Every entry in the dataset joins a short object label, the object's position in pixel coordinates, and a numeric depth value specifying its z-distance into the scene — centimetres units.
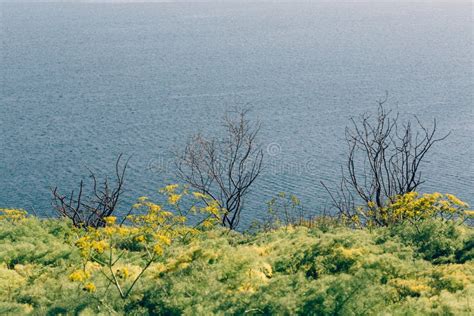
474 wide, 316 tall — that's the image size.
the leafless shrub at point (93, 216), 2601
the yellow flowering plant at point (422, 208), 1798
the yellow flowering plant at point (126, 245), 1286
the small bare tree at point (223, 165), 3528
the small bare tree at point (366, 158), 3881
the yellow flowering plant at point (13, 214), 2131
